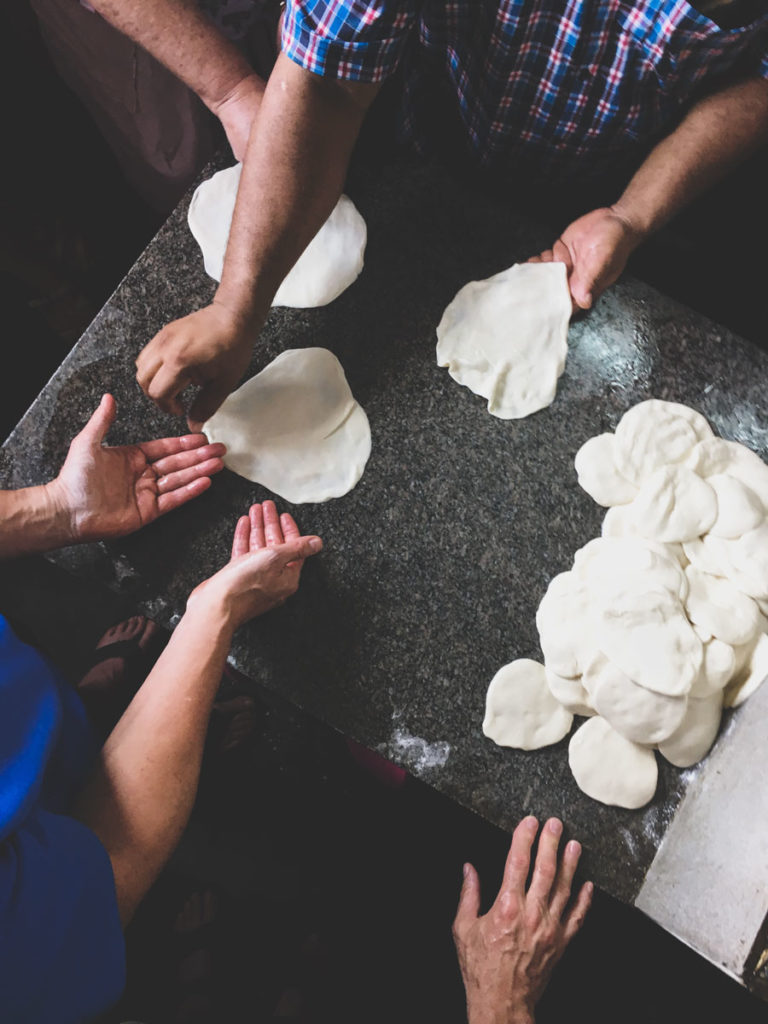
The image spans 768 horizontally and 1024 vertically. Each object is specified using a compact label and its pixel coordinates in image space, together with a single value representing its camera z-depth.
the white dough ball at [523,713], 1.30
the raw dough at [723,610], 1.27
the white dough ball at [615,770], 1.27
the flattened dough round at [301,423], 1.43
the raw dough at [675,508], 1.33
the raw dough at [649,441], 1.39
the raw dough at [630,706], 1.24
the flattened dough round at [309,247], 1.49
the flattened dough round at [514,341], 1.46
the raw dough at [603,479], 1.40
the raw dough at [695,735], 1.27
